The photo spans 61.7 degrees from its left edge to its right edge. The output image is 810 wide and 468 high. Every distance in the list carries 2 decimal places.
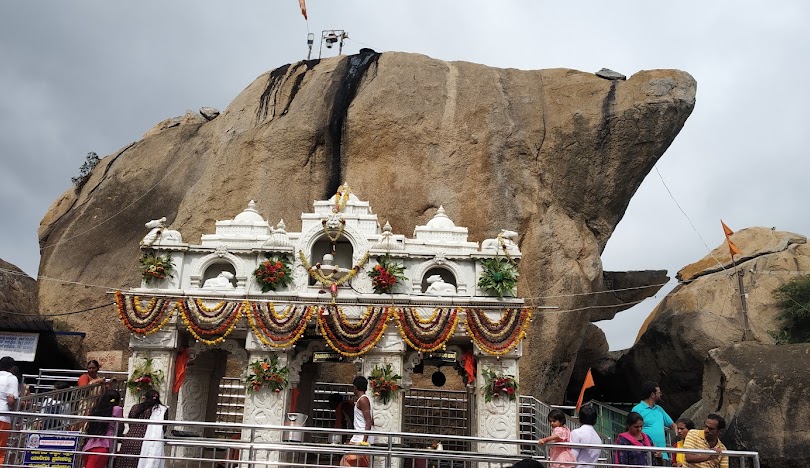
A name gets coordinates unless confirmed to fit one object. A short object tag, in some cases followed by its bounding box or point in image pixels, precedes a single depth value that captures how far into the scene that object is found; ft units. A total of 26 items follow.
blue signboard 32.60
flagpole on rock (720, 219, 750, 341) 69.67
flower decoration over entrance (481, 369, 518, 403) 47.32
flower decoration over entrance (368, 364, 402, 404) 47.24
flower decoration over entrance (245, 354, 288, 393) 47.85
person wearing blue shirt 33.19
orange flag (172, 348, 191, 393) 49.19
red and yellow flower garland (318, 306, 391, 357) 47.73
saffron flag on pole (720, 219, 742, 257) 72.21
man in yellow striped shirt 28.89
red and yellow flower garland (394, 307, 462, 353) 47.47
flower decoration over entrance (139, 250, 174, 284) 50.06
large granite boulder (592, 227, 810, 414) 87.56
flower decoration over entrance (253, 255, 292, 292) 49.44
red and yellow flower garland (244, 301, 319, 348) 47.93
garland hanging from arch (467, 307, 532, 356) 47.55
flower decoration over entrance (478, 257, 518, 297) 49.19
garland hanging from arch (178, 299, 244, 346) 48.16
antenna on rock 113.09
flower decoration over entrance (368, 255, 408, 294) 49.16
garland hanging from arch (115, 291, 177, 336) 48.39
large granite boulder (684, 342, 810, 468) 51.55
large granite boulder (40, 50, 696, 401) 89.15
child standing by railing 29.35
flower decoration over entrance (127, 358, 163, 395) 47.65
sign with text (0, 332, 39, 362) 68.44
